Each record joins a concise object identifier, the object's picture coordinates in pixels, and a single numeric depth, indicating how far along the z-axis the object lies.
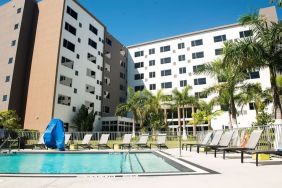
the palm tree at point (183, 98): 37.00
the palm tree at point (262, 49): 16.00
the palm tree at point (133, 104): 37.97
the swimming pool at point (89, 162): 8.79
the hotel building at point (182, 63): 41.00
